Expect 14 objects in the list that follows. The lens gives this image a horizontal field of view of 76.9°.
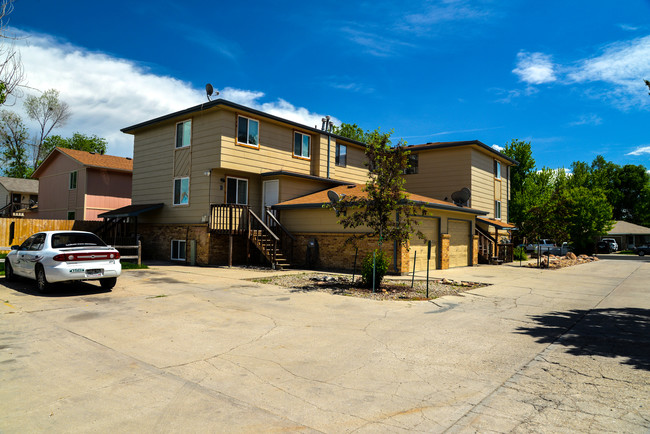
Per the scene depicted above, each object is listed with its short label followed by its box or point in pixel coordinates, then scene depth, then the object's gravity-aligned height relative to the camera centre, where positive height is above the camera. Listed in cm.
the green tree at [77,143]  5288 +1217
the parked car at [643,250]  4359 -42
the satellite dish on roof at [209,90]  1994 +717
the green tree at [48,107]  4475 +1394
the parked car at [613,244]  4967 +17
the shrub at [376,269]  1248 -87
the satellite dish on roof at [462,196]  2394 +270
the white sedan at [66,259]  1032 -66
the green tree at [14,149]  4405 +988
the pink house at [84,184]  3000 +387
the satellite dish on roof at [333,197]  1670 +175
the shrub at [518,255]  2840 -82
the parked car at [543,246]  4118 -25
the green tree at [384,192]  1283 +152
